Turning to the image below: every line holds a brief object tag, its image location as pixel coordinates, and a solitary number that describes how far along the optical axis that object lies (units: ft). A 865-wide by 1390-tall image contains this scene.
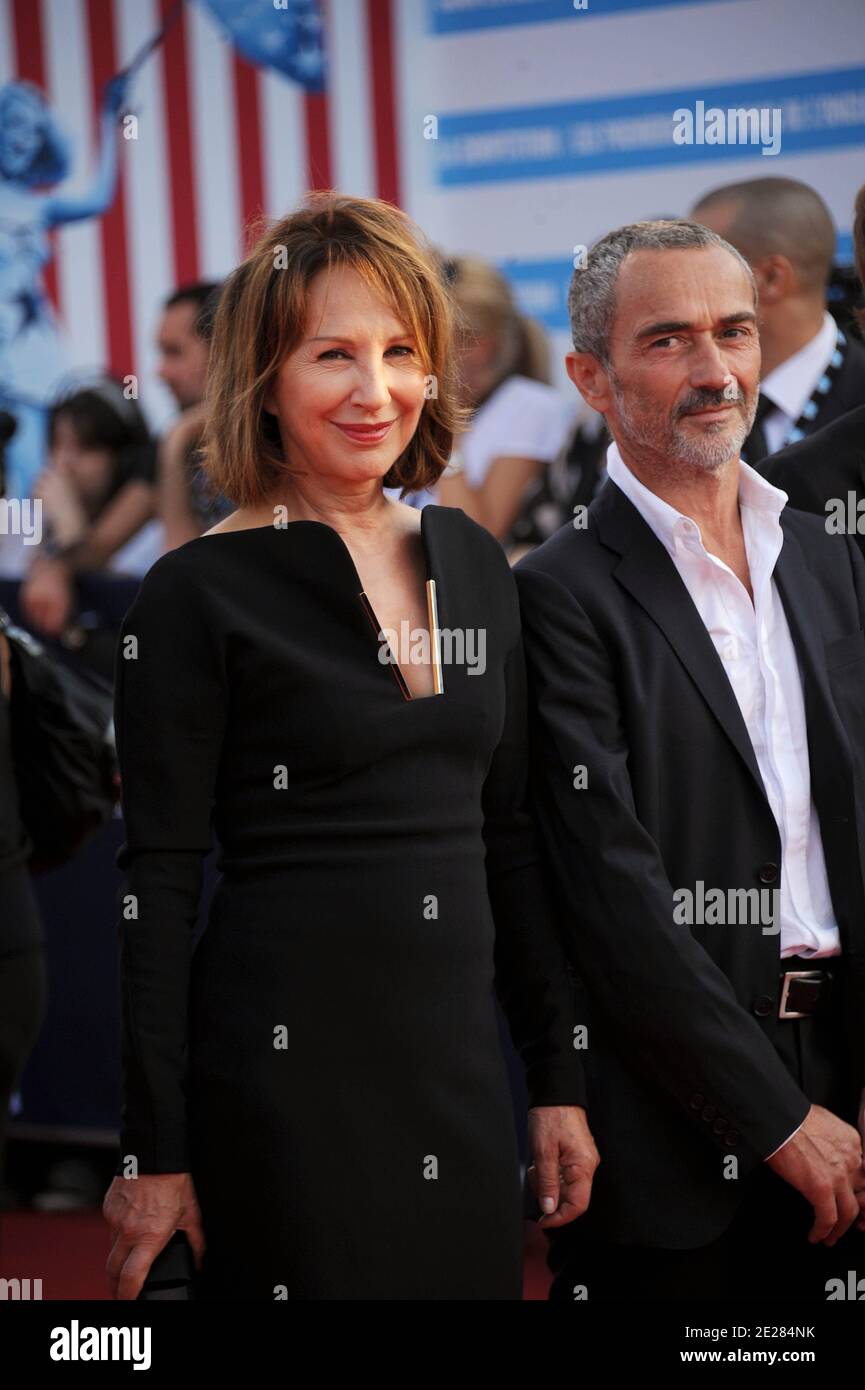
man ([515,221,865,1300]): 6.75
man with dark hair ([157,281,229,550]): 15.87
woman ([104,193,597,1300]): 6.30
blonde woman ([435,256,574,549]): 15.38
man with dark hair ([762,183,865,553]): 8.03
